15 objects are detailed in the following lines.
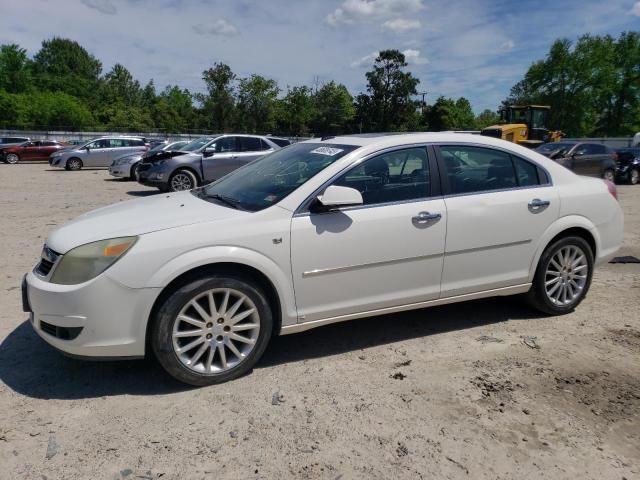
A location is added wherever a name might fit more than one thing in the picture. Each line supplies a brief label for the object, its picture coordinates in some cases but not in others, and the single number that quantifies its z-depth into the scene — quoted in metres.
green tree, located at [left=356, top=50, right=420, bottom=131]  81.00
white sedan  3.04
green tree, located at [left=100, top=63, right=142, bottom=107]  86.81
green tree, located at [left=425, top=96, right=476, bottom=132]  80.06
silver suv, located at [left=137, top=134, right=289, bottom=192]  13.01
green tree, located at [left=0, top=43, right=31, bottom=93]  68.94
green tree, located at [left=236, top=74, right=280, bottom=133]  66.81
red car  29.06
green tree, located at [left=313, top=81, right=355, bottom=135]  75.81
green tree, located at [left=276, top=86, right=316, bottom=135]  70.69
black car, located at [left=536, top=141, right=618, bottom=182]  16.62
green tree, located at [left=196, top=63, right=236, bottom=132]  64.50
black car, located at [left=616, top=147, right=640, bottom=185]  18.80
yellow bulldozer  24.80
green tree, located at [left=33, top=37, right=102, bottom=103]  80.75
